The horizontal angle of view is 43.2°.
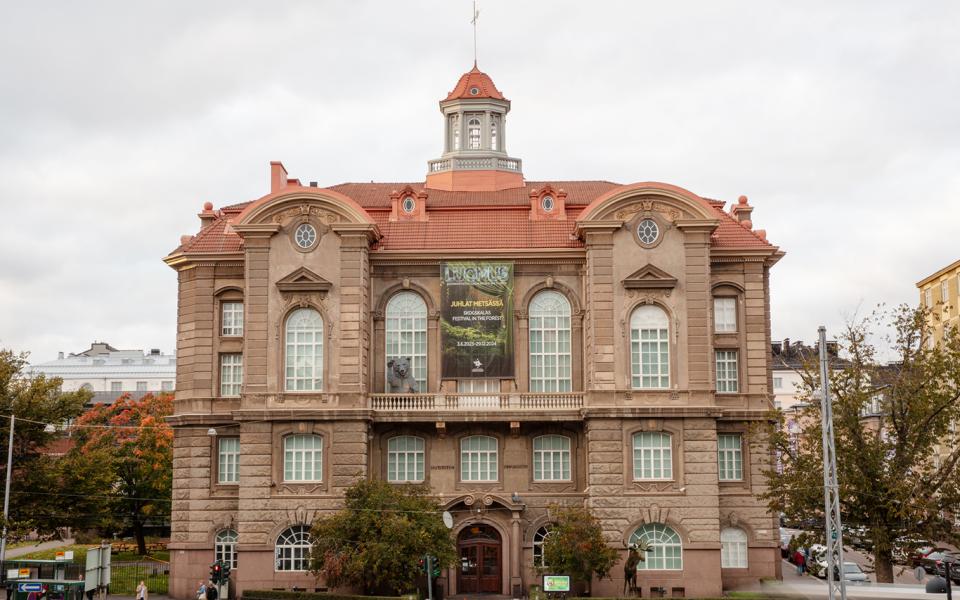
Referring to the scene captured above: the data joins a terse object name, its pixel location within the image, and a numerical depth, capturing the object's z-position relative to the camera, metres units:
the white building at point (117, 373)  129.25
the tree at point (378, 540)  46.41
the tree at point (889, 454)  42.38
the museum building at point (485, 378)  50.12
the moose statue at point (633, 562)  47.84
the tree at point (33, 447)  51.09
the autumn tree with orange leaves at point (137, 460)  69.75
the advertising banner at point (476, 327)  52.31
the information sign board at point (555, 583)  43.59
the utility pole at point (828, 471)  35.59
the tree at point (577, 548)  46.53
